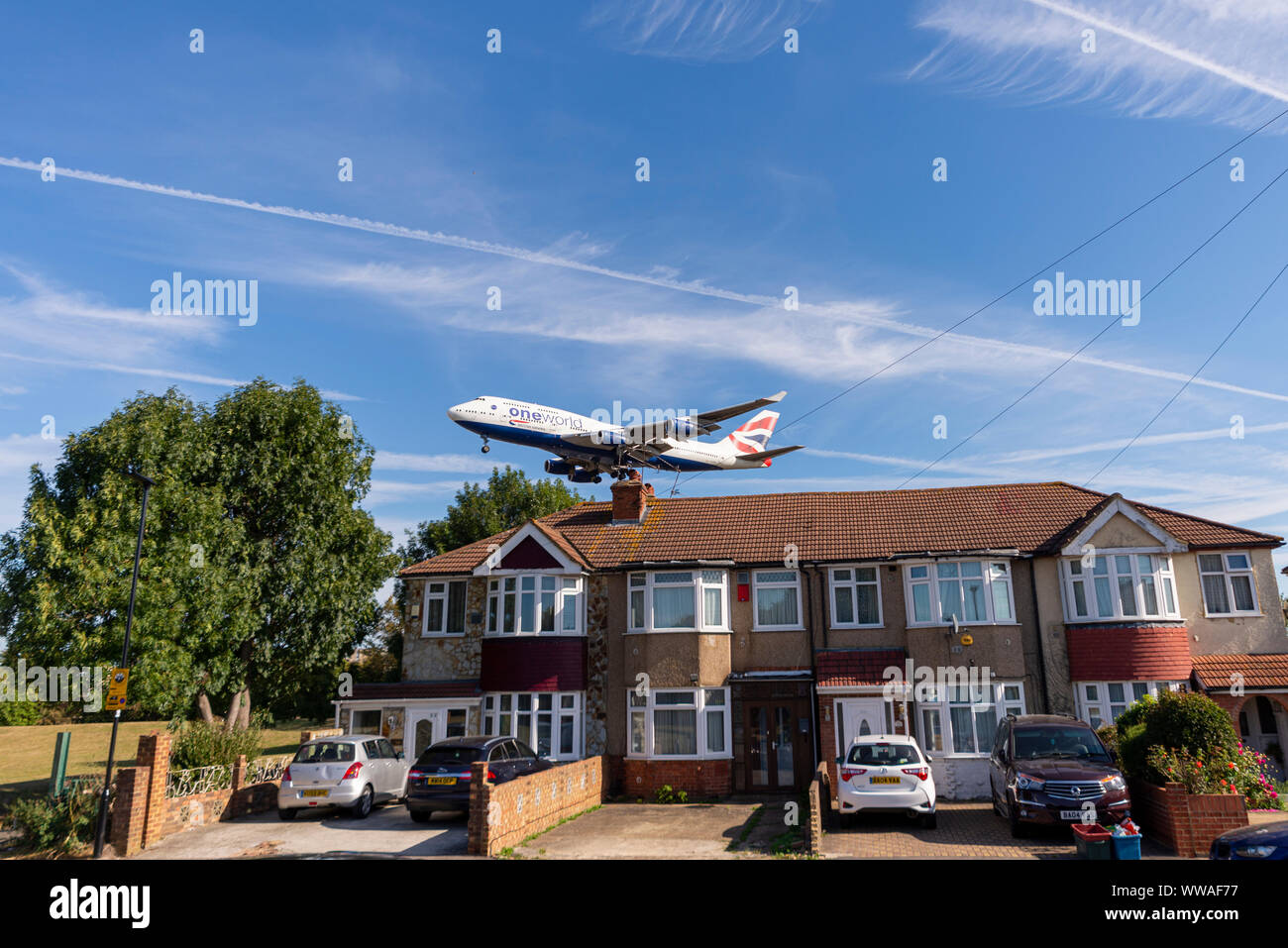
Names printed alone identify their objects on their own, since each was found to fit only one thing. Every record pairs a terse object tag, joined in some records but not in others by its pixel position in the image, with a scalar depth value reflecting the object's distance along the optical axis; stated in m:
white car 15.46
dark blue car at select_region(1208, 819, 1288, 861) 8.04
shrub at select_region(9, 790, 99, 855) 16.58
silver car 17.55
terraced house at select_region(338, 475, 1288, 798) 21.38
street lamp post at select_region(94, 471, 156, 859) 15.62
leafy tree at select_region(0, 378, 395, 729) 26.42
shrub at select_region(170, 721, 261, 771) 19.42
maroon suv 13.42
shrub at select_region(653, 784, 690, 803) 21.31
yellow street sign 17.22
